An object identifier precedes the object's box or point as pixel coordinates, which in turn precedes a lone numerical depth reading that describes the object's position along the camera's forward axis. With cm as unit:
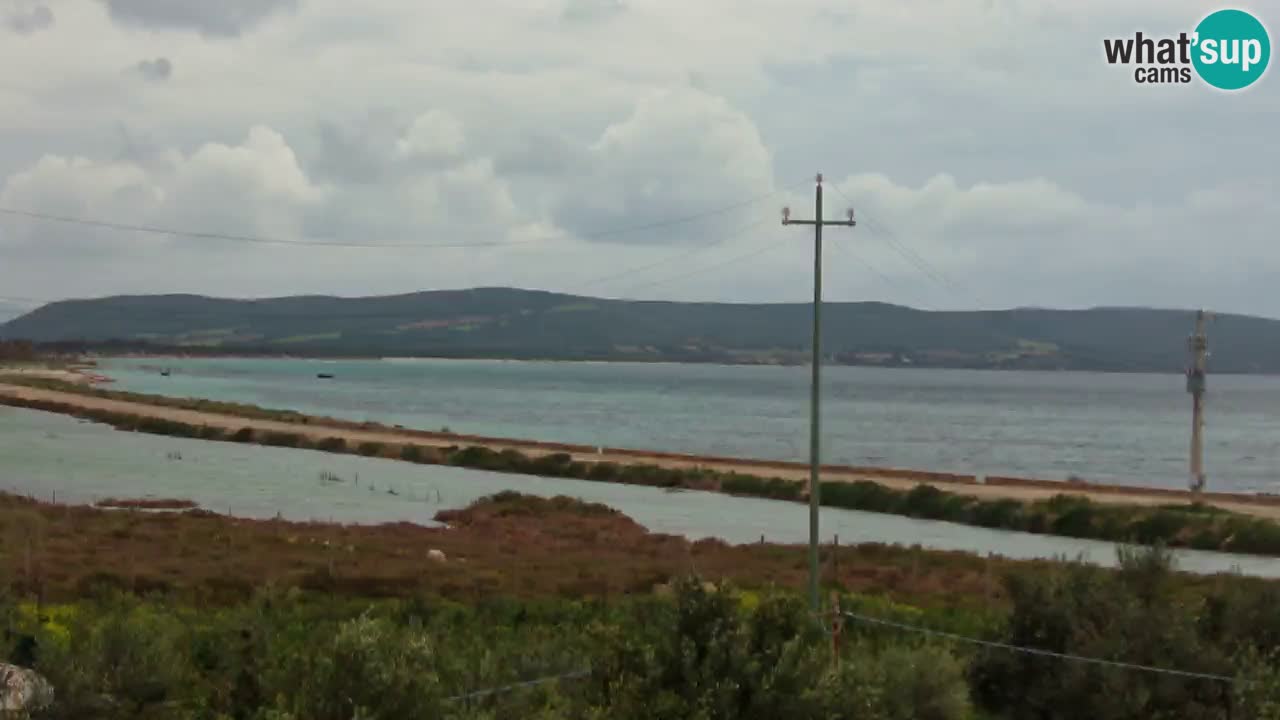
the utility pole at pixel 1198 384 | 7462
